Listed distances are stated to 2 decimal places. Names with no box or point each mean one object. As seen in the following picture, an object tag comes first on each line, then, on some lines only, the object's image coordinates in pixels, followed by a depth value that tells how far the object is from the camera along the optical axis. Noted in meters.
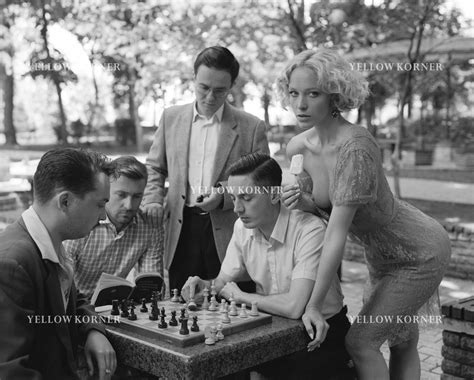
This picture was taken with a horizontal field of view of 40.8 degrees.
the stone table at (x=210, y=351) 1.90
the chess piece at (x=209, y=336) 2.00
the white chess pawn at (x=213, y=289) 2.53
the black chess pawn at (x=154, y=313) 2.25
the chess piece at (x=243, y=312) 2.29
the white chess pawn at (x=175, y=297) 2.59
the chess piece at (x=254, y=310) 2.32
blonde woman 2.49
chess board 2.01
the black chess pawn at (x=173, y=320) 2.15
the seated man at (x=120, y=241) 3.27
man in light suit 3.64
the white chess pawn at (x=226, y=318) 2.20
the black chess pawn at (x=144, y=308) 2.38
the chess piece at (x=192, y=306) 2.44
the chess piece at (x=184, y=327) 2.04
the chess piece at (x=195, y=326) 2.07
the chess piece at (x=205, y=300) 2.48
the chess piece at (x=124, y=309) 2.29
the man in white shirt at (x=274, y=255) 2.61
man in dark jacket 1.86
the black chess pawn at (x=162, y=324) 2.13
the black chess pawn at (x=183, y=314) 2.14
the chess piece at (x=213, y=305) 2.46
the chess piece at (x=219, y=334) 2.05
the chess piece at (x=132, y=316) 2.25
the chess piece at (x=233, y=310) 2.32
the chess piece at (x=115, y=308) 2.33
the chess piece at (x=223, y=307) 2.36
